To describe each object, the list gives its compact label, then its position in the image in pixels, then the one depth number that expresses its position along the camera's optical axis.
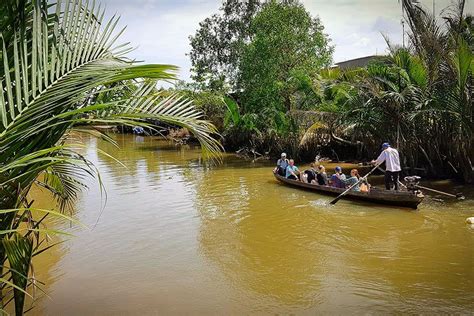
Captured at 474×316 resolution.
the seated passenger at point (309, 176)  15.34
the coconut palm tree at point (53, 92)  2.51
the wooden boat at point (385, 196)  11.61
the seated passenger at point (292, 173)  16.30
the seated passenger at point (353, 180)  13.05
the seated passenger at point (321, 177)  14.59
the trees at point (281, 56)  22.47
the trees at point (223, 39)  37.53
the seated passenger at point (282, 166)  16.97
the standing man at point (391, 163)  12.66
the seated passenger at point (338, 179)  13.87
